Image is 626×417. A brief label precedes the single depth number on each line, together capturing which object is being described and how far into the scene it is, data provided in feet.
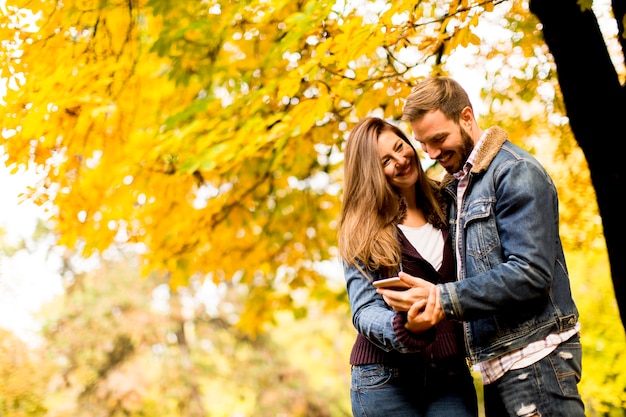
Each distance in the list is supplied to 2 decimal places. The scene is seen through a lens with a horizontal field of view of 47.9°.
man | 6.28
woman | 7.04
